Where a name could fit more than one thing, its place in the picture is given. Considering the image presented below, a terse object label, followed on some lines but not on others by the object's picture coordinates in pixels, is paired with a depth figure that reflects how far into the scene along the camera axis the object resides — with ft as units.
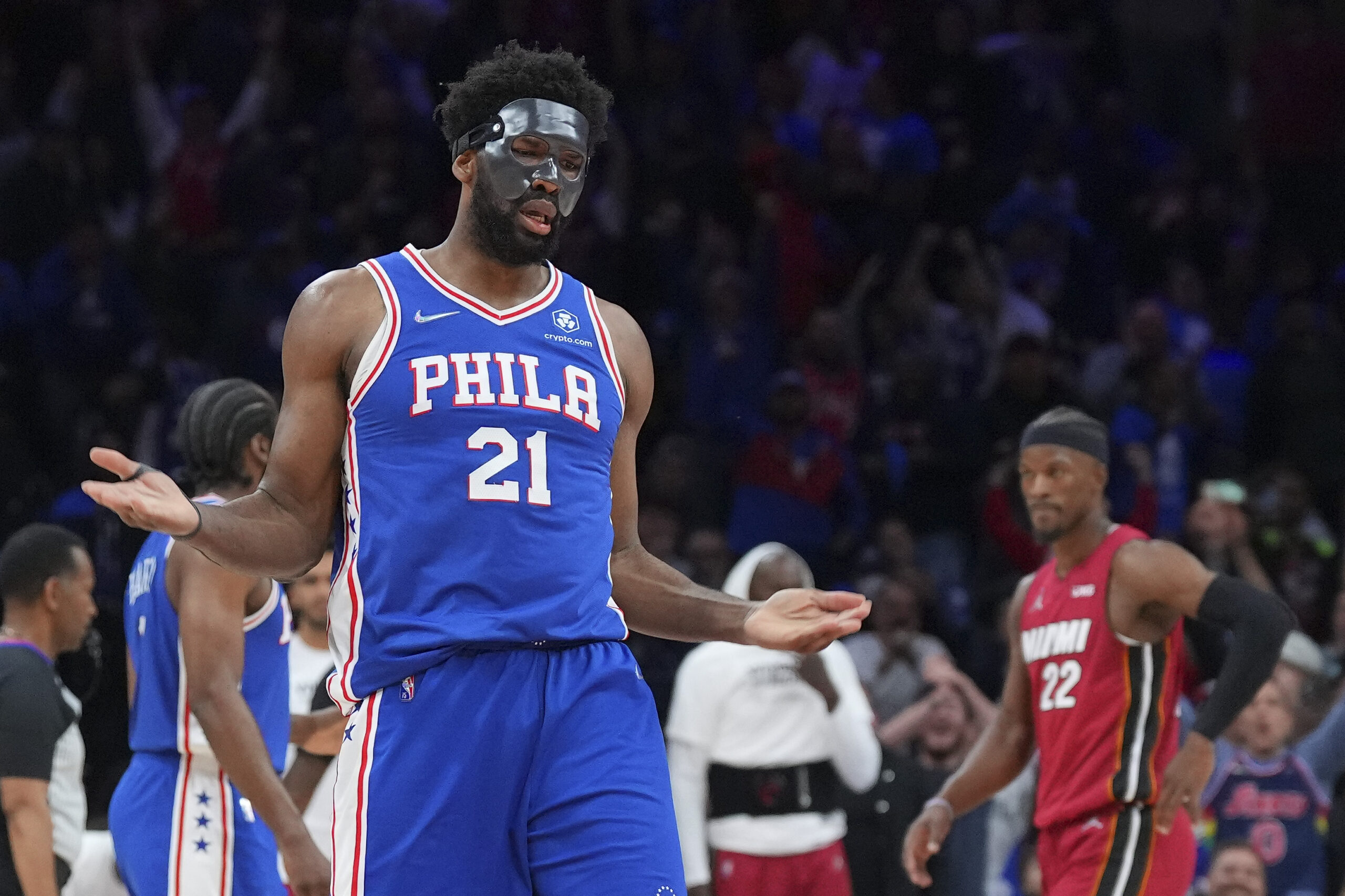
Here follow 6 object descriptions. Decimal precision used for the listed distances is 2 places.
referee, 34.09
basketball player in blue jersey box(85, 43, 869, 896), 22.33
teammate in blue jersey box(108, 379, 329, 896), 30.66
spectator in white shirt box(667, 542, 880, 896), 51.29
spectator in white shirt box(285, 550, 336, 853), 45.12
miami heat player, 35.09
